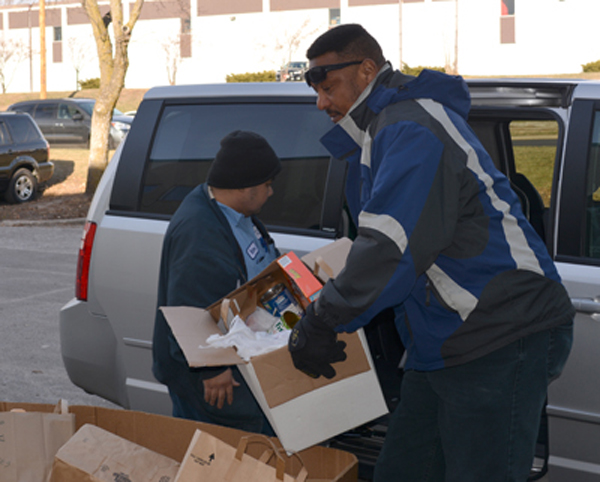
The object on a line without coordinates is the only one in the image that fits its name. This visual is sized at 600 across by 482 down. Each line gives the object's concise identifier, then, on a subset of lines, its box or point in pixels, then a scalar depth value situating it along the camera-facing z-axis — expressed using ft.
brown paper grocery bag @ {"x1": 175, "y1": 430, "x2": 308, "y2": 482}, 7.13
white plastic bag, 7.23
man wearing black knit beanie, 8.56
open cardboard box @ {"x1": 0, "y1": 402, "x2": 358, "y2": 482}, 7.85
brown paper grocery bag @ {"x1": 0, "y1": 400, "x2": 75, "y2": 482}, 8.18
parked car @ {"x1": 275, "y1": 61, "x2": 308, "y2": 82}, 139.56
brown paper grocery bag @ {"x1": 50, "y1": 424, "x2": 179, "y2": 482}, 7.55
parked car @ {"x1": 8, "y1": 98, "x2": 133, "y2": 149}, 77.36
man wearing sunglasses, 6.43
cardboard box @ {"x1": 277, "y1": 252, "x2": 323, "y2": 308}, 7.63
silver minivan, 9.74
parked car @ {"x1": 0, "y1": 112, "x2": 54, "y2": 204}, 47.24
